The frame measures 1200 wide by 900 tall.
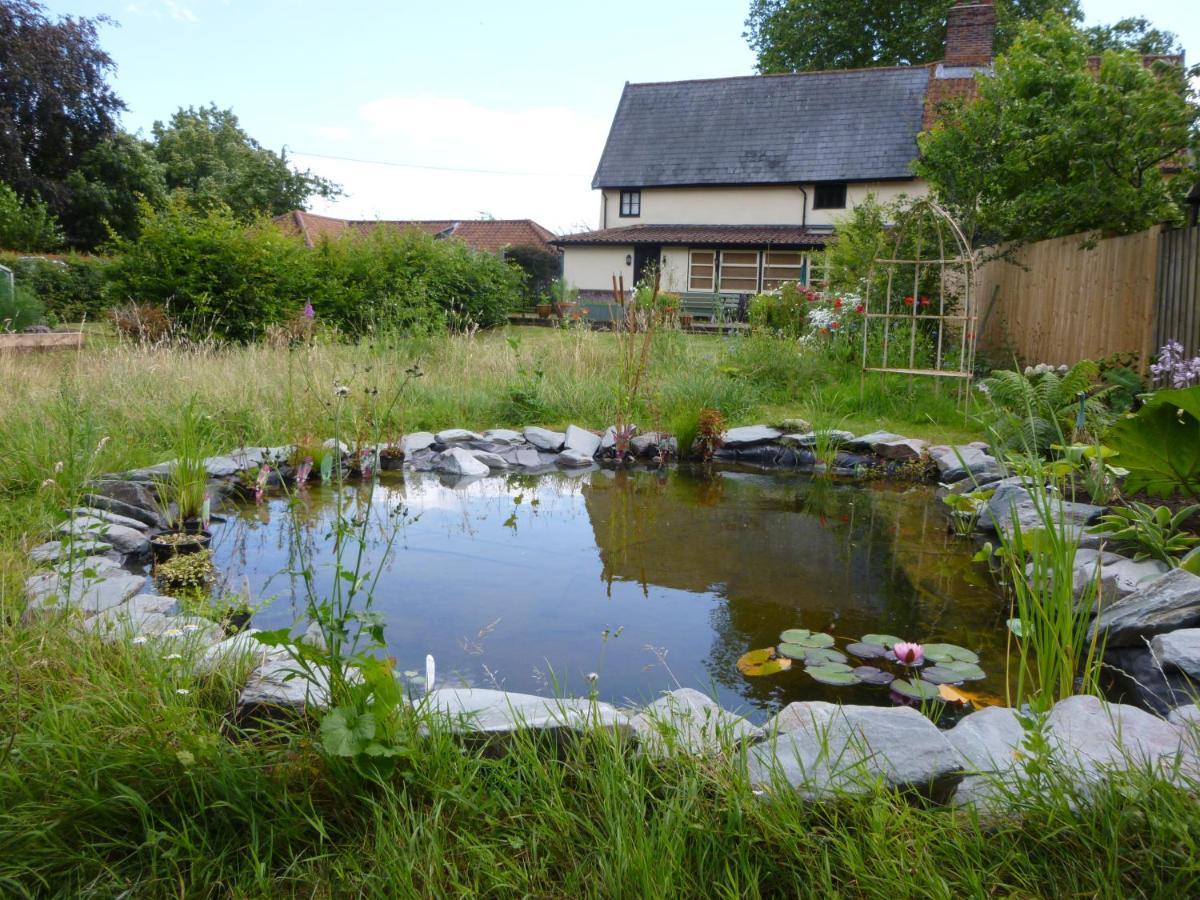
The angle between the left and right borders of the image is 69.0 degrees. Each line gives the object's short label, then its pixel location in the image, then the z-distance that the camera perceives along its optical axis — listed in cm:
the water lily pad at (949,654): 300
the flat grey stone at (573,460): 660
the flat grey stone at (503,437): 682
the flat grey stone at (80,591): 248
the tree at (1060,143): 750
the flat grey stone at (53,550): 319
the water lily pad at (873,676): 282
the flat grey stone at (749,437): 680
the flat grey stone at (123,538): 389
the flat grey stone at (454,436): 672
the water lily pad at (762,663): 289
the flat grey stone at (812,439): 663
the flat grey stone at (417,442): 648
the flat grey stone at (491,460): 650
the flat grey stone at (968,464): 539
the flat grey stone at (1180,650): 232
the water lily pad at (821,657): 295
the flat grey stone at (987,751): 170
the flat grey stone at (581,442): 675
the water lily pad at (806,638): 309
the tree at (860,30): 2578
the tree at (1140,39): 2015
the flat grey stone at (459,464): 625
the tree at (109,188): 2309
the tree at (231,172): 2798
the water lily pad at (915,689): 262
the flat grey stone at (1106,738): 165
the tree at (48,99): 2042
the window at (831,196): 2325
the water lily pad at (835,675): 279
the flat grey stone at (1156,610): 268
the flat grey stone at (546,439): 682
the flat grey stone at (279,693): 197
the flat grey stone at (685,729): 181
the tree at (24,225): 1805
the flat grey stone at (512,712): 190
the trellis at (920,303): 902
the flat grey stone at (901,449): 639
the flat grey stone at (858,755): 168
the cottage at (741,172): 2283
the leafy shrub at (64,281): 1447
